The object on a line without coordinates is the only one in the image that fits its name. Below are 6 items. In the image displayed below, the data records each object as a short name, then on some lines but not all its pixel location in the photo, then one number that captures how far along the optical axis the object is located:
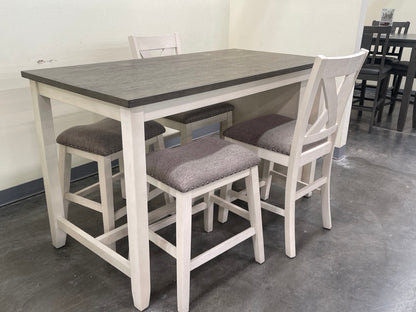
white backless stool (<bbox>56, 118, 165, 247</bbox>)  1.59
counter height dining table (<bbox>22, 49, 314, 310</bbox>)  1.18
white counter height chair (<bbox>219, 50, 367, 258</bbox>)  1.48
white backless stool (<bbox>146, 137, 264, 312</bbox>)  1.32
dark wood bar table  3.27
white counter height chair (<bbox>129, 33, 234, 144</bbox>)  2.06
